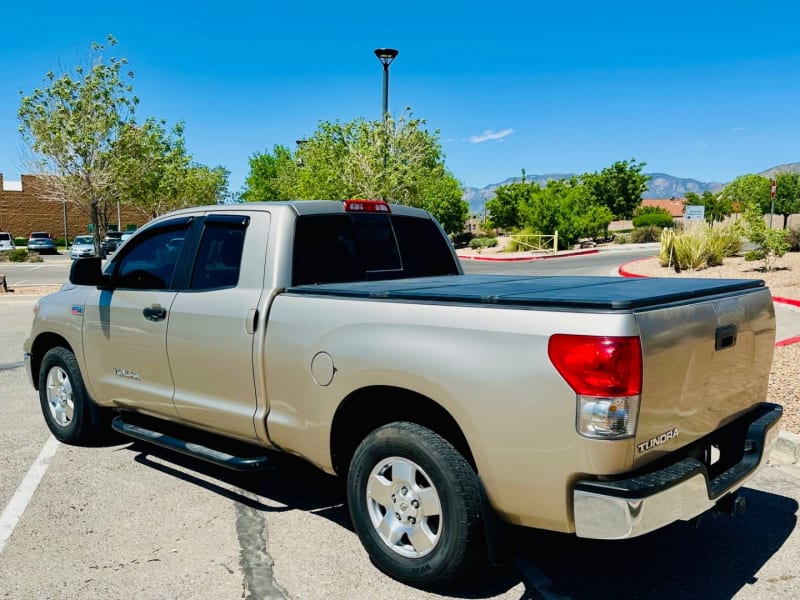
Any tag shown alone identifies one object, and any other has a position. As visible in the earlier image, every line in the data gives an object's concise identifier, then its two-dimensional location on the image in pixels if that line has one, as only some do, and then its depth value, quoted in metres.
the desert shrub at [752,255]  18.41
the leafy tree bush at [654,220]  57.34
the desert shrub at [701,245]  19.56
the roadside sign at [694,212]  25.12
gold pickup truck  2.78
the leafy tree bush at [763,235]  16.88
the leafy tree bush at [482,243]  46.72
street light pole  22.19
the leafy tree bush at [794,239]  22.22
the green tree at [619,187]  71.38
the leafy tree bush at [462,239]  58.84
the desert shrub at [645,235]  44.84
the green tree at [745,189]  109.43
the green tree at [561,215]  39.50
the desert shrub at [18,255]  39.00
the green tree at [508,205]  56.38
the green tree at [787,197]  83.71
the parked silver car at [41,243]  50.33
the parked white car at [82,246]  41.97
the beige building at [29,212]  70.25
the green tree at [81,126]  19.98
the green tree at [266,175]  62.88
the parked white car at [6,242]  47.65
